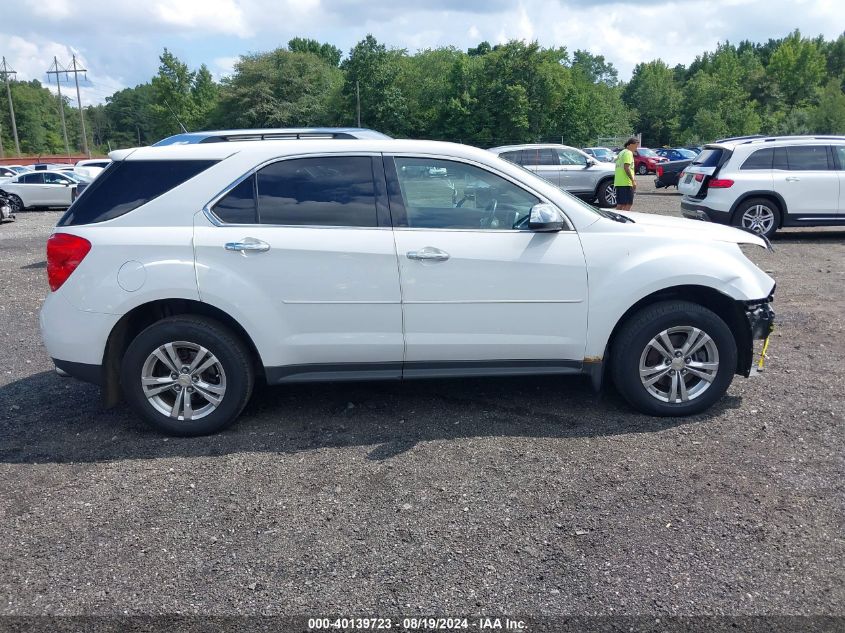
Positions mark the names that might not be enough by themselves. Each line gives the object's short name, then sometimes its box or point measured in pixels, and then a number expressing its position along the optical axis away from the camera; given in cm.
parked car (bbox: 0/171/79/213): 2544
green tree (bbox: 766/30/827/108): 7577
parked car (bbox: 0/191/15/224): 2094
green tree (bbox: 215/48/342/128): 7069
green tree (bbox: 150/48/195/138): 8081
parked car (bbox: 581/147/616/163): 3622
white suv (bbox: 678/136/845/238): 1265
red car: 3978
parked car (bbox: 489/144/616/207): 1934
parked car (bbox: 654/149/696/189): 2845
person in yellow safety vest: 1253
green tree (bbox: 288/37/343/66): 11025
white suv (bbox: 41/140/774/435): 441
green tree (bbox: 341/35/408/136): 6381
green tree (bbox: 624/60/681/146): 8856
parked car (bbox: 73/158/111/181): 2805
